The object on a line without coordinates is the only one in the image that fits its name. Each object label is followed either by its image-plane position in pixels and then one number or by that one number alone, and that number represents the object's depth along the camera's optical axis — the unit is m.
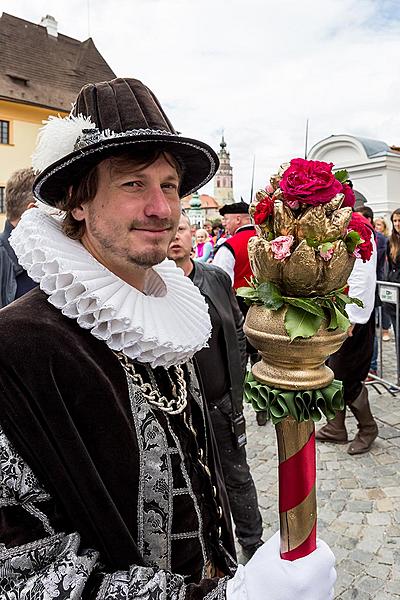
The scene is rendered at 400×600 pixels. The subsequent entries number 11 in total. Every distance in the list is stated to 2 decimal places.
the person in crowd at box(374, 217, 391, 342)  6.60
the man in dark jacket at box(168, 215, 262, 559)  2.77
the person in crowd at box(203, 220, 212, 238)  13.84
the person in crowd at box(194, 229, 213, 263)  9.05
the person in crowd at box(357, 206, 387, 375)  6.05
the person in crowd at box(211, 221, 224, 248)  11.19
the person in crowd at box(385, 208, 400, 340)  6.13
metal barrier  5.17
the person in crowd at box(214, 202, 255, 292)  4.60
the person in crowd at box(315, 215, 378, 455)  3.78
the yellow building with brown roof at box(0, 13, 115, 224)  23.66
